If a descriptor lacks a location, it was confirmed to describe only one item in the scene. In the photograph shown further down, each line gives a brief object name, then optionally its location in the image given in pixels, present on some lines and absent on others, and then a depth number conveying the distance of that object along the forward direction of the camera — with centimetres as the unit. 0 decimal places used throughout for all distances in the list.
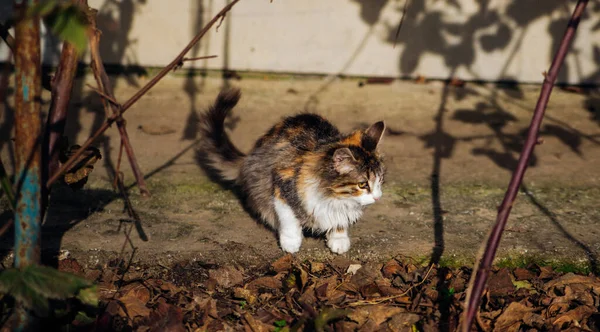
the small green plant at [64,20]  177
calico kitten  353
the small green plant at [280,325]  312
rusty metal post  233
